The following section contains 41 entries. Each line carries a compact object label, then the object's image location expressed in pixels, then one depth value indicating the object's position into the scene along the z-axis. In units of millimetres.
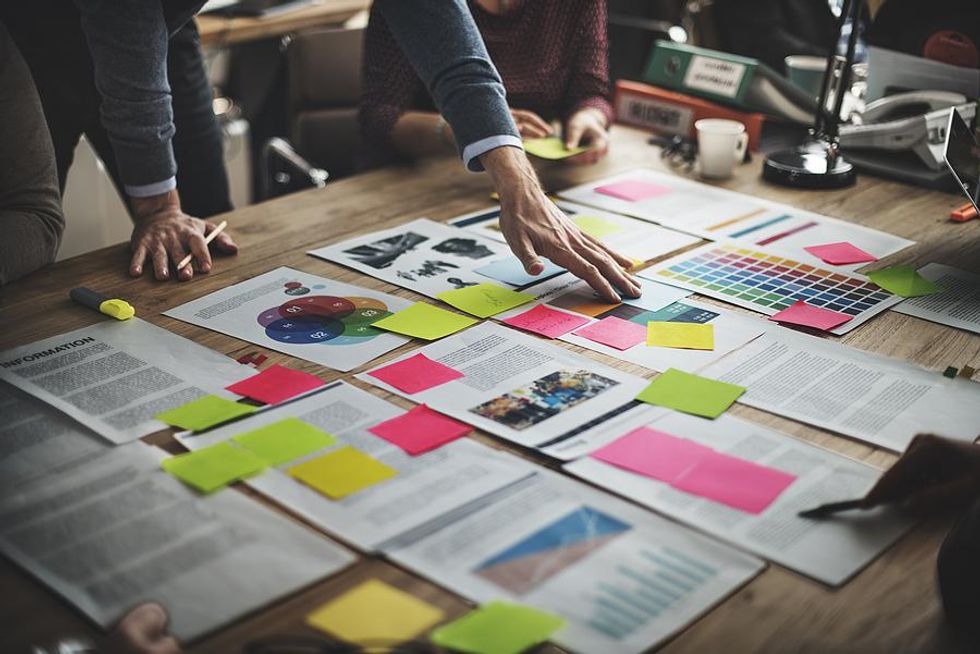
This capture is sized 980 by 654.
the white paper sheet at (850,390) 1186
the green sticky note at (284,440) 1104
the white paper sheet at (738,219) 1780
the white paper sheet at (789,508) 967
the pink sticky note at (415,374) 1262
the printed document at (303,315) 1360
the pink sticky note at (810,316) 1450
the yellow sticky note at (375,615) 853
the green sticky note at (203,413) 1158
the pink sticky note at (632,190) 1988
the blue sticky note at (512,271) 1604
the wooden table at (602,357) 871
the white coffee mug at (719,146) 2066
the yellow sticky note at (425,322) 1404
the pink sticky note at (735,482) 1043
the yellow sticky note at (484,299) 1485
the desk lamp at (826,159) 2047
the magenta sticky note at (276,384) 1230
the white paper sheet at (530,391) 1160
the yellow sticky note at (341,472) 1048
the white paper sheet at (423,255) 1597
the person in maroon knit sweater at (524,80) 2170
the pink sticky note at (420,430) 1126
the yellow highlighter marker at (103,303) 1435
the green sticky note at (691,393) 1217
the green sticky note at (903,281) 1587
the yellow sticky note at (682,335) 1385
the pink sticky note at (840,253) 1703
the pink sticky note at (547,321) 1425
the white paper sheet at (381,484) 996
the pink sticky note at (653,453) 1090
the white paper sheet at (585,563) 875
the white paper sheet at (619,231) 1737
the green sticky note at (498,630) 832
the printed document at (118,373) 1184
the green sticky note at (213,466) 1047
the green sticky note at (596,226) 1802
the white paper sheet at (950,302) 1488
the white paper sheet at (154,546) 889
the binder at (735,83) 2305
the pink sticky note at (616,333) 1391
